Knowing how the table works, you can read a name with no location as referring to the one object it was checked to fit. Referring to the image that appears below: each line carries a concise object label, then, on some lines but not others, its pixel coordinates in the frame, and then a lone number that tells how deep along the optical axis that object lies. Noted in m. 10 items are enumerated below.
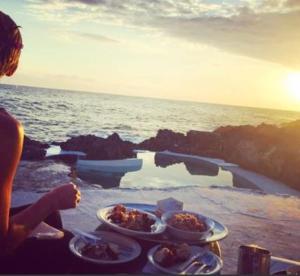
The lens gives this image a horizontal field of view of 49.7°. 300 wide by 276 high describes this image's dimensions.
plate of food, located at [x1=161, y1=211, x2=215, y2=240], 1.77
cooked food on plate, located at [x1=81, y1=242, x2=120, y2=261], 1.47
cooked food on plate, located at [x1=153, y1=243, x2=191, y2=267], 1.48
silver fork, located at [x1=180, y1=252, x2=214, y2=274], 1.49
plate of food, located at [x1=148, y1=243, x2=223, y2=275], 1.47
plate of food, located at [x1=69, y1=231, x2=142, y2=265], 1.46
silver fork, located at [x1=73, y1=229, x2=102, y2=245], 1.58
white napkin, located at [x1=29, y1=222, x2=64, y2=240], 1.49
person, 1.22
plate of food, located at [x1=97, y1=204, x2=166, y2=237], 1.71
